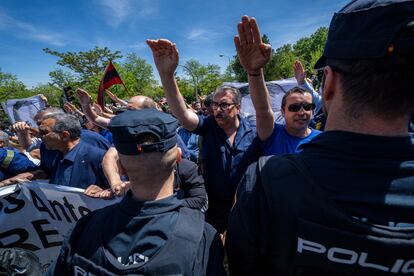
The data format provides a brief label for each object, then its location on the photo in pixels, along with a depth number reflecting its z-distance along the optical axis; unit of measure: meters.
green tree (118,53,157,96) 66.12
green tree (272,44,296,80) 52.25
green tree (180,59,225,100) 57.44
